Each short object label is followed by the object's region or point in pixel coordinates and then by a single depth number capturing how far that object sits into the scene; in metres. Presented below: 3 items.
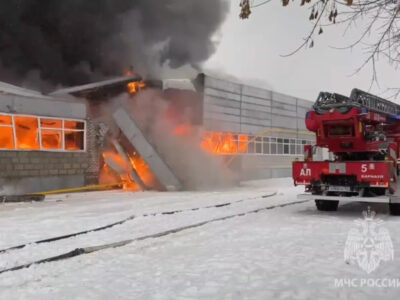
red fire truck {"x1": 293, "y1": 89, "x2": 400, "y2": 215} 9.22
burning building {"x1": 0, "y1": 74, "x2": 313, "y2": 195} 16.17
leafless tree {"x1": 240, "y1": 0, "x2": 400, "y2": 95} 3.84
